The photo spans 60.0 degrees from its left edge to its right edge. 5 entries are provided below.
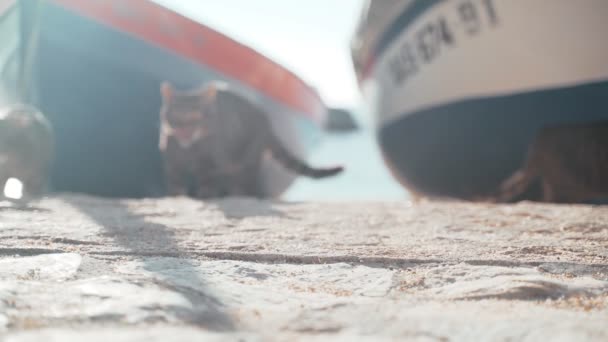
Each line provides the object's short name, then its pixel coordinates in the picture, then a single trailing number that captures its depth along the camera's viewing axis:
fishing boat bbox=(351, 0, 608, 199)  3.25
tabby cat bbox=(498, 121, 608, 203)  3.47
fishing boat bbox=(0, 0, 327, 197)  4.02
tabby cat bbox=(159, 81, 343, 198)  3.79
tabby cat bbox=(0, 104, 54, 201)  2.94
